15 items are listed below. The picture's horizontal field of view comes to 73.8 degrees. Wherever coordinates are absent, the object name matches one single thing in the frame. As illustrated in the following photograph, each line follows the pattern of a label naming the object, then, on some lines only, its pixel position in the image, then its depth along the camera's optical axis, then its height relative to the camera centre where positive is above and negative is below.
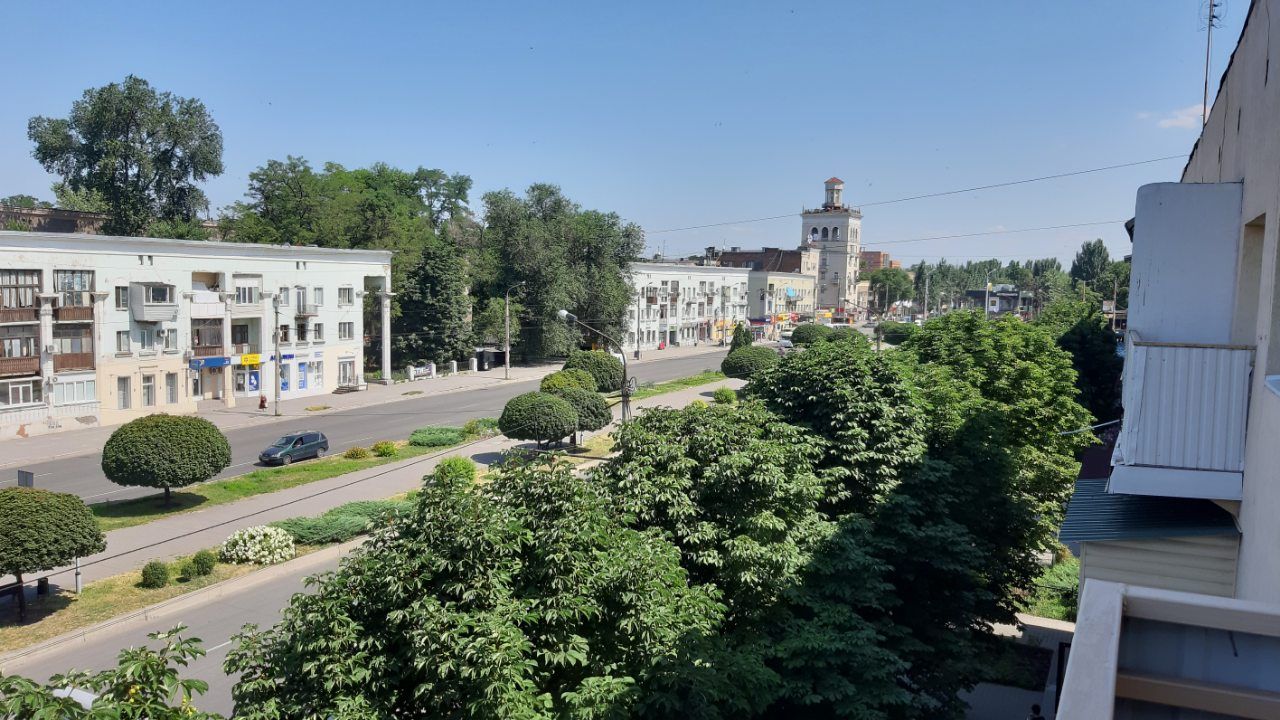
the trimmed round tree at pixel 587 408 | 31.17 -4.13
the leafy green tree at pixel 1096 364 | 29.44 -1.97
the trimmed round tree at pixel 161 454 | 21.20 -4.23
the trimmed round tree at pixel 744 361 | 45.18 -3.32
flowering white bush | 18.84 -5.78
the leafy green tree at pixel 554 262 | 56.41 +2.25
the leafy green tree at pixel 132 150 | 52.78 +8.58
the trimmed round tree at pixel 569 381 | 34.44 -3.57
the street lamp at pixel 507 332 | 51.93 -2.34
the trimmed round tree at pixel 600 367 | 40.72 -3.39
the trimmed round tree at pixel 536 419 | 28.62 -4.20
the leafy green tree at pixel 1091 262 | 122.12 +6.85
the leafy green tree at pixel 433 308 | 52.38 -1.01
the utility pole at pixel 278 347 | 37.38 -2.65
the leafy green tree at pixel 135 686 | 5.07 -2.55
